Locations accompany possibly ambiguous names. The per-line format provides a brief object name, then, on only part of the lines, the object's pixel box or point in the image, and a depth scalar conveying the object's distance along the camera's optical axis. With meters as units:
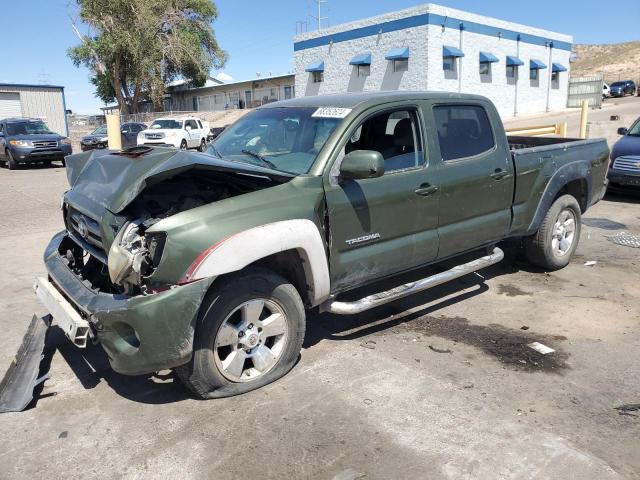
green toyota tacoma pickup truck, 3.12
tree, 42.25
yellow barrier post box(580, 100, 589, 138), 14.54
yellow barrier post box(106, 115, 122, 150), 10.16
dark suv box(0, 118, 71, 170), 18.27
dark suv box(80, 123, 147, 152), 26.91
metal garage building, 33.28
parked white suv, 24.73
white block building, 28.19
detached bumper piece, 3.40
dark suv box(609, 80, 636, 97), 48.09
